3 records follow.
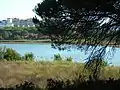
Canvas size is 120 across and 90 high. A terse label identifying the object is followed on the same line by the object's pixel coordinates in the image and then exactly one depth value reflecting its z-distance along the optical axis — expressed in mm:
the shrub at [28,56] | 36375
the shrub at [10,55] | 35219
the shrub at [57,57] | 34628
